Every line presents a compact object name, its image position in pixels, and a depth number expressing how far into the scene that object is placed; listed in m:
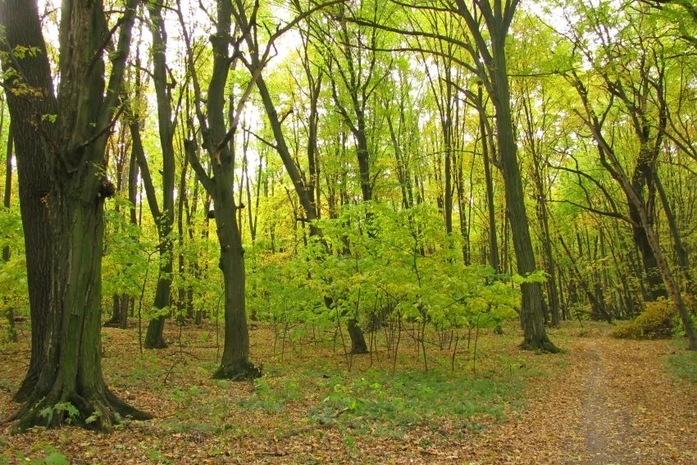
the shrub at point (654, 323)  18.19
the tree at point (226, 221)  9.42
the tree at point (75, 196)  5.51
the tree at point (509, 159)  14.04
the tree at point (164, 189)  12.98
